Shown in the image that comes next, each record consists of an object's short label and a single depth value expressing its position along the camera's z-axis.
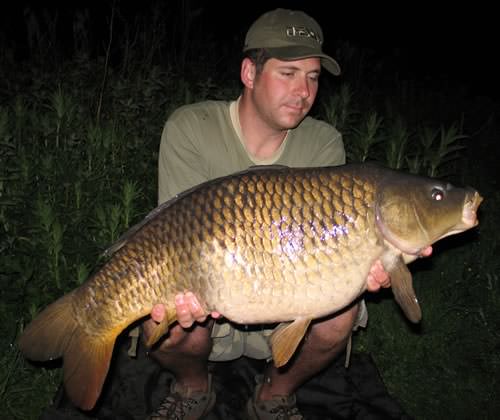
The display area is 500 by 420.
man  2.02
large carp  1.51
